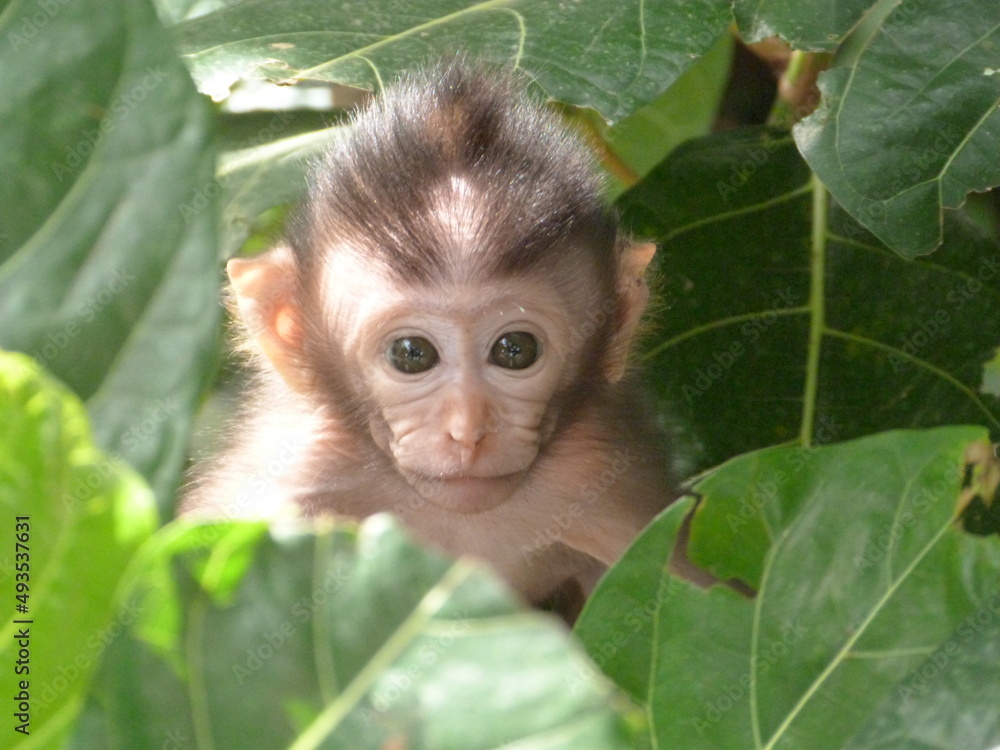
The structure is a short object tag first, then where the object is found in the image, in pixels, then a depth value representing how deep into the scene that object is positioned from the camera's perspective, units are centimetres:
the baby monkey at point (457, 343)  170
